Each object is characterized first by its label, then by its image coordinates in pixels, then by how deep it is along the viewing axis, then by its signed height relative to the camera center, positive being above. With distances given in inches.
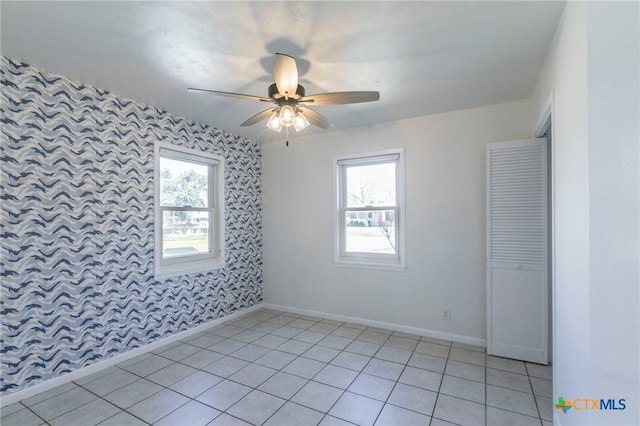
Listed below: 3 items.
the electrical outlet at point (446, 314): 128.5 -45.1
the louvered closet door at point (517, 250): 105.0 -14.1
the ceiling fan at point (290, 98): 72.6 +32.9
